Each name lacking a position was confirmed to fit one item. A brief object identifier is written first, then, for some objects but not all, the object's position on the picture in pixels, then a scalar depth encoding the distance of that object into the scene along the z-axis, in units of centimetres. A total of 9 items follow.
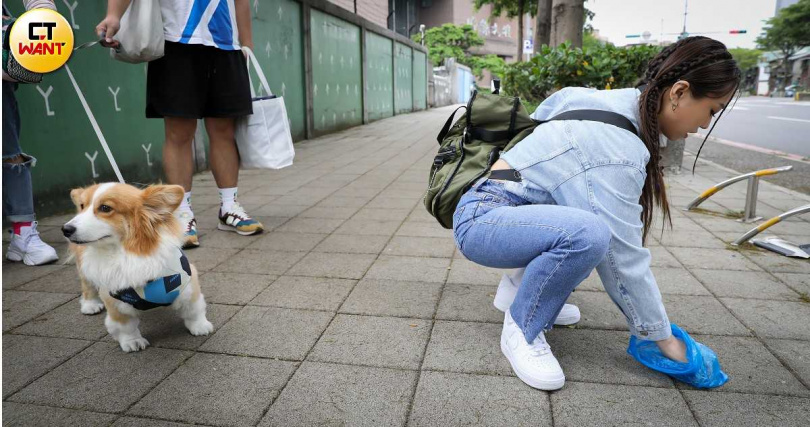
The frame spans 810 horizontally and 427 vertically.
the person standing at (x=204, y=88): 338
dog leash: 237
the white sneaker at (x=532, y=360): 190
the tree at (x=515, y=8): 2262
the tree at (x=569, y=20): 746
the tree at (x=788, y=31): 4953
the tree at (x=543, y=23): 1143
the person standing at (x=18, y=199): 319
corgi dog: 202
